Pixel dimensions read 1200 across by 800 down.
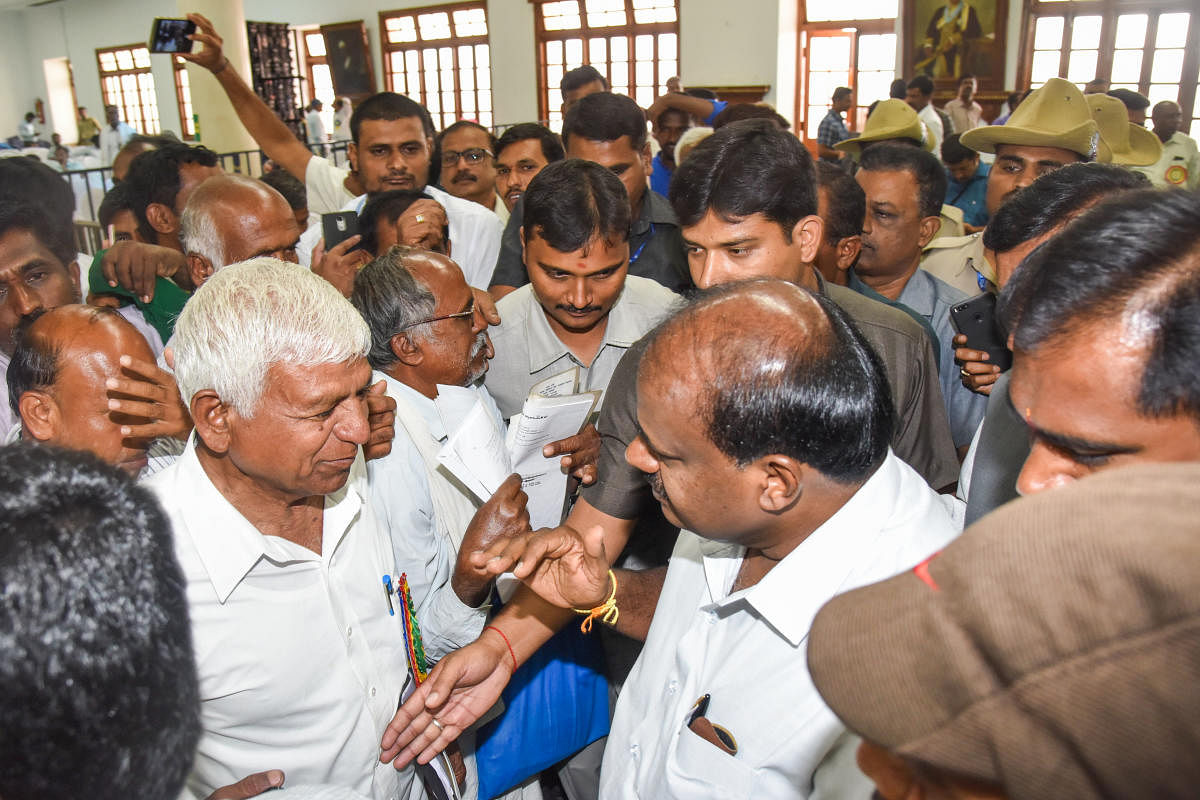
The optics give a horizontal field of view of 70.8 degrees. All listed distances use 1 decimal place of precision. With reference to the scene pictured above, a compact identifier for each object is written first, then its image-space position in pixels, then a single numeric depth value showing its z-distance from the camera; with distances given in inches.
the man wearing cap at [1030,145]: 129.5
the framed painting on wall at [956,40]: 451.2
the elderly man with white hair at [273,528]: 56.6
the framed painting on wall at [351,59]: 673.6
